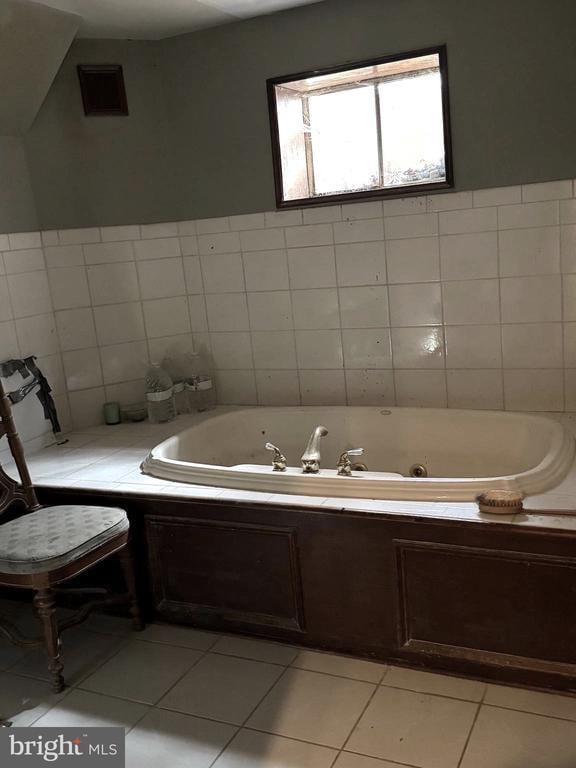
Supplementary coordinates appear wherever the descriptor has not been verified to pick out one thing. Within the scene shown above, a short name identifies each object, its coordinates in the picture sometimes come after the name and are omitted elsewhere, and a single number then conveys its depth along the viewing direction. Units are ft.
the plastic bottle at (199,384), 10.87
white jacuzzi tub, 7.22
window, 9.12
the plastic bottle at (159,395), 10.39
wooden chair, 6.96
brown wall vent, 10.03
